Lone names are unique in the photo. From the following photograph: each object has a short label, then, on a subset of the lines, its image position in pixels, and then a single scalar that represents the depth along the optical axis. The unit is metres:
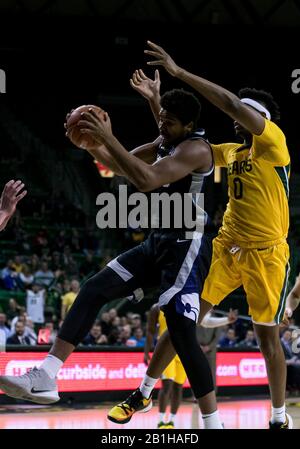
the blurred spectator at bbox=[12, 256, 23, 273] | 15.46
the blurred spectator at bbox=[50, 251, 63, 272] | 16.74
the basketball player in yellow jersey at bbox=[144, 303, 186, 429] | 8.73
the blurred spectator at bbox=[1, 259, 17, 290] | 15.07
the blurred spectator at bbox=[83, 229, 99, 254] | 18.51
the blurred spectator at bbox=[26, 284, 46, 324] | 14.17
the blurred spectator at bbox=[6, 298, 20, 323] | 13.74
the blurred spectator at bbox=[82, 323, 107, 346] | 13.05
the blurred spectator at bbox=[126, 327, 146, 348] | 13.40
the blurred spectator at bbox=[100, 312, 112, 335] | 13.88
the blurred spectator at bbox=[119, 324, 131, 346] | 13.46
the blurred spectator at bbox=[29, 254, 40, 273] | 15.88
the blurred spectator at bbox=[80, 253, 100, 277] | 17.06
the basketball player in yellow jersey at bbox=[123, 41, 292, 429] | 5.49
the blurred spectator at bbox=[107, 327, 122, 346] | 13.45
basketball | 5.01
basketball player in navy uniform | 4.77
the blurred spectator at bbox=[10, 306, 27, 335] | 12.23
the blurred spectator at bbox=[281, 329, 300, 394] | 14.30
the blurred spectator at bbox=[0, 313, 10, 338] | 11.93
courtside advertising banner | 10.96
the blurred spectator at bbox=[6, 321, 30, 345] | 11.77
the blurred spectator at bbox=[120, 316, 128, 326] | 14.18
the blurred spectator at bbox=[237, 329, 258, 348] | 14.94
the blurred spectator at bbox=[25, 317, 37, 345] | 11.98
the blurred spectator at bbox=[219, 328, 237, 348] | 14.71
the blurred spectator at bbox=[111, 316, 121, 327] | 13.95
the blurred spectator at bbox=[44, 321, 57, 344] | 11.96
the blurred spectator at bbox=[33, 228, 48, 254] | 17.16
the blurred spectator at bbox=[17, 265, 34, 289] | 15.12
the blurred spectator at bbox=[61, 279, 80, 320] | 13.86
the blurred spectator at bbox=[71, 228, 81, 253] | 18.19
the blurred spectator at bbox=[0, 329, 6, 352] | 10.66
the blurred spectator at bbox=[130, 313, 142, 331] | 14.15
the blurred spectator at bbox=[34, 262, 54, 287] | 15.59
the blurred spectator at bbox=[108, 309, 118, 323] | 14.15
